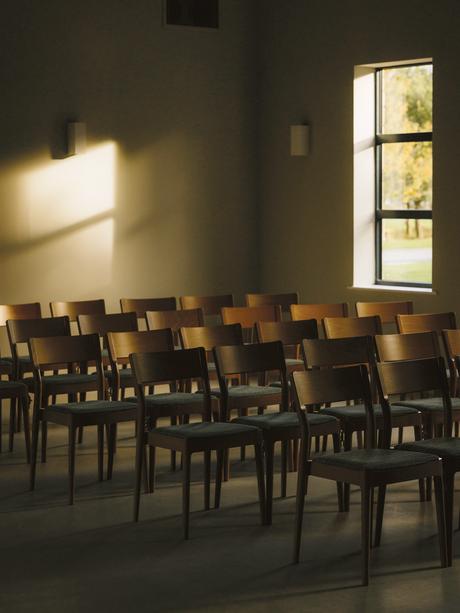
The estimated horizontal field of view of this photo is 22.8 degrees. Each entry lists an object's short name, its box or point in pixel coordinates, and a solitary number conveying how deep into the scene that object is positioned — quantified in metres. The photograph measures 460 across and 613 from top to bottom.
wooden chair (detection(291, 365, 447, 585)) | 4.68
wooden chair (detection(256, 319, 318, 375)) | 7.46
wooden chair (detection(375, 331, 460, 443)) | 6.18
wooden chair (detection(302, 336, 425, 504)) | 5.96
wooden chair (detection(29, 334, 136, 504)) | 6.08
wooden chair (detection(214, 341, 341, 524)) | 5.75
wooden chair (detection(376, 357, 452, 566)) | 5.47
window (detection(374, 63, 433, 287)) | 10.12
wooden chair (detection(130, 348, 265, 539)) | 5.41
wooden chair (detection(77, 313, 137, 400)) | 7.90
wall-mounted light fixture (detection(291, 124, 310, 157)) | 10.77
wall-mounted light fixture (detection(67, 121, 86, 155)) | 10.09
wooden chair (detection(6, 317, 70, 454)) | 7.54
